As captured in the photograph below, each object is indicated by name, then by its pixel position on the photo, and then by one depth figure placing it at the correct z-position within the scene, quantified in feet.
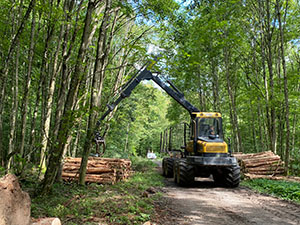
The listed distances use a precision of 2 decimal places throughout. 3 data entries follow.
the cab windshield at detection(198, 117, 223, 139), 37.14
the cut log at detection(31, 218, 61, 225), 10.97
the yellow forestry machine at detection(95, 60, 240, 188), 33.86
